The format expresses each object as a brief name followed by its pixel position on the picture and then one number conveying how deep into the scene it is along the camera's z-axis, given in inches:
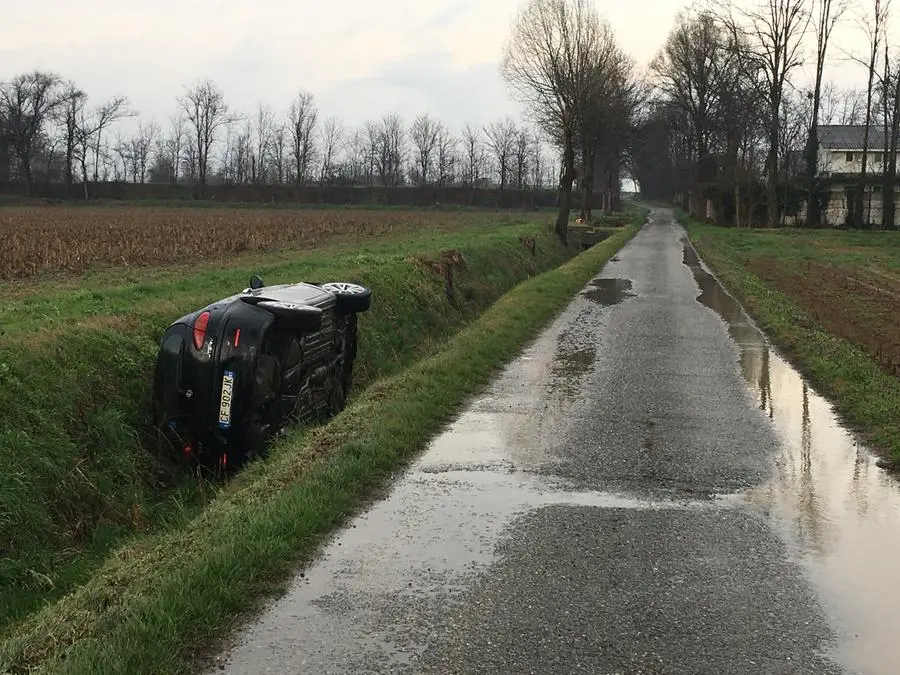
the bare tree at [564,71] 1582.2
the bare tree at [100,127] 3870.6
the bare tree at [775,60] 1956.2
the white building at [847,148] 2994.6
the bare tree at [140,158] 4571.9
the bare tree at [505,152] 4256.9
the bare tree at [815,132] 2066.9
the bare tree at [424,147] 4554.6
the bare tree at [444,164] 4383.9
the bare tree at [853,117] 4100.9
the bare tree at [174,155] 4589.1
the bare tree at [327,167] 3971.0
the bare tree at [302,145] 4197.8
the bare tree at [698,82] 2388.0
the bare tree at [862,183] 2075.5
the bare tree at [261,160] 4360.2
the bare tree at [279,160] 4325.8
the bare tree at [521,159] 4256.9
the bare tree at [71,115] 3619.6
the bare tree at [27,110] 3474.4
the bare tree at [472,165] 4376.0
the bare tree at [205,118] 4052.7
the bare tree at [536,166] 4362.2
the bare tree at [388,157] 4532.5
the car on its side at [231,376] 287.6
